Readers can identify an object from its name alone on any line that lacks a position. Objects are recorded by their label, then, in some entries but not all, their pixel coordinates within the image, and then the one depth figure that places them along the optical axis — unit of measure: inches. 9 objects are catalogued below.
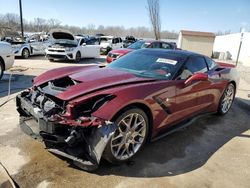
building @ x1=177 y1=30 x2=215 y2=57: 783.5
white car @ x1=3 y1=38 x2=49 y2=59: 415.7
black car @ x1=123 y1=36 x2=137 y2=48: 841.5
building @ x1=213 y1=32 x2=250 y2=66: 584.9
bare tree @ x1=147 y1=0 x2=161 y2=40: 1040.1
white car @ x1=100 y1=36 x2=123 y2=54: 611.0
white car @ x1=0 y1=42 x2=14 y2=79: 221.2
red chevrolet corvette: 83.1
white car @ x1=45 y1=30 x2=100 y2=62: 400.8
